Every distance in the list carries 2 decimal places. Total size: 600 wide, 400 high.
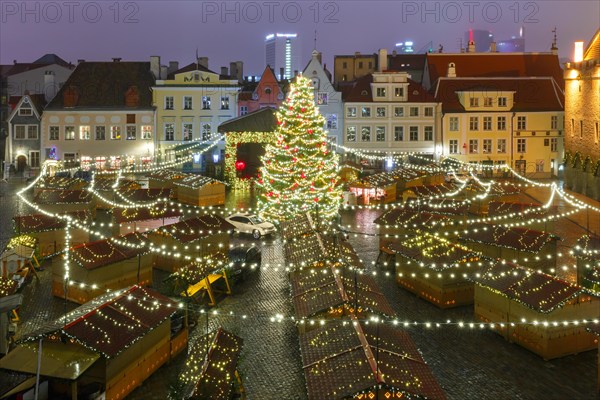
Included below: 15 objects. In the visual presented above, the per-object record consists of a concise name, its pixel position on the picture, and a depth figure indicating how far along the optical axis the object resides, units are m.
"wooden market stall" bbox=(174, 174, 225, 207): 36.00
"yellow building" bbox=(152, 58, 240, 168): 54.22
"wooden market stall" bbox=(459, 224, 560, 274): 20.56
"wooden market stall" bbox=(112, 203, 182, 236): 26.36
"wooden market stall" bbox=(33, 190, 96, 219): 29.27
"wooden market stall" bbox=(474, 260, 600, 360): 14.84
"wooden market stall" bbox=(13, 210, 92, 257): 23.58
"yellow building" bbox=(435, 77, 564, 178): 52.97
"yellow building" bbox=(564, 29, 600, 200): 40.06
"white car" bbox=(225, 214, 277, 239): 28.23
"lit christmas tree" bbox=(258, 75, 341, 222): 31.08
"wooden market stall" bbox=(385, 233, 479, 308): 18.39
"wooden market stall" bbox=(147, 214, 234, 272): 22.05
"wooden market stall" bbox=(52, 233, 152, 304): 18.56
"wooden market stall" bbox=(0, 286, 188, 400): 12.41
